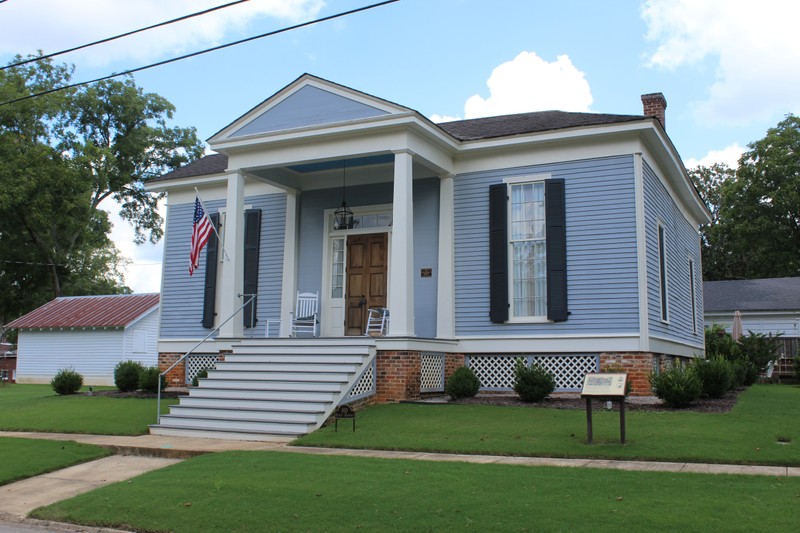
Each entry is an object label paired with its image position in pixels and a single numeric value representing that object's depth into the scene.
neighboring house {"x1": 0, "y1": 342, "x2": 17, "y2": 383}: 39.10
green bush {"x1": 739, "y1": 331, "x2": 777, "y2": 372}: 23.27
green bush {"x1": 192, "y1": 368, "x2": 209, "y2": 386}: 16.41
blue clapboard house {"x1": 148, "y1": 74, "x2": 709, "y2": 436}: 14.32
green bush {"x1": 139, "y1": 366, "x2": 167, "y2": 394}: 17.53
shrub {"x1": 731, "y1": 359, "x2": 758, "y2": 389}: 17.80
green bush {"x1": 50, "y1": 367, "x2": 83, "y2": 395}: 18.52
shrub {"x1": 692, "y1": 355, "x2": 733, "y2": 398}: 14.12
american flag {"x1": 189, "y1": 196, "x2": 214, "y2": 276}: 15.76
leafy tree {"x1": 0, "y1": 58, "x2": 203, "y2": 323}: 36.72
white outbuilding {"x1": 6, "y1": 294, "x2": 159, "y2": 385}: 32.72
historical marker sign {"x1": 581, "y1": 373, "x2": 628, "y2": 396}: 9.06
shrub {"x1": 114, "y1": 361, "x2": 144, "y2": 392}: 18.08
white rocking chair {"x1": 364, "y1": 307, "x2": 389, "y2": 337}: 15.49
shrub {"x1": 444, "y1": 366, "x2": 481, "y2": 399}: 14.45
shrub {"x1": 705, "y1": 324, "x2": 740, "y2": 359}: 22.81
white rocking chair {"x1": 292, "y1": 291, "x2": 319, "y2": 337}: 17.00
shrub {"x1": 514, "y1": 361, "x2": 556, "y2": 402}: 13.38
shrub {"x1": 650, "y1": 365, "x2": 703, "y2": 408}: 12.26
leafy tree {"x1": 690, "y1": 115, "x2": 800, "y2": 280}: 41.88
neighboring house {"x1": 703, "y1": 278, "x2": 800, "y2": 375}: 30.95
